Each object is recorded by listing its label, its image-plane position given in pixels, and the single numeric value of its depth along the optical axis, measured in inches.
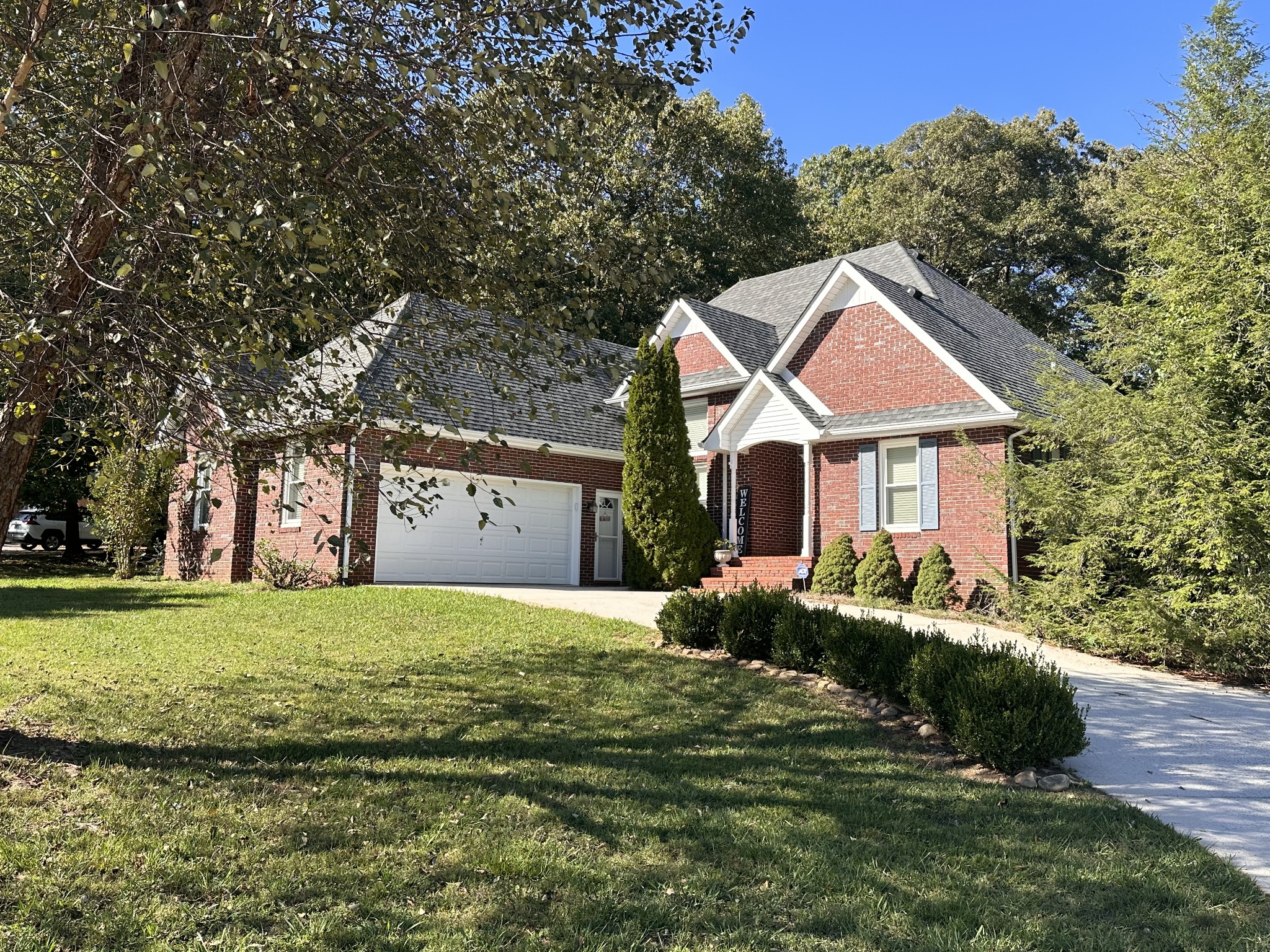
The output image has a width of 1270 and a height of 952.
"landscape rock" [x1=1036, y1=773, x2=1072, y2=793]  237.1
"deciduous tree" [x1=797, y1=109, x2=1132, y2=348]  1346.0
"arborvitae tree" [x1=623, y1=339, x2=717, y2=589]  689.0
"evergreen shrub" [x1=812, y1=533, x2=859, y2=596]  641.6
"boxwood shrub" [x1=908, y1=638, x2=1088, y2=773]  244.2
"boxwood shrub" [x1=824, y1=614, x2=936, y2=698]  297.1
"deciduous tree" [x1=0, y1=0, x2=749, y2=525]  195.6
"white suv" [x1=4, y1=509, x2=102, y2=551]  1314.0
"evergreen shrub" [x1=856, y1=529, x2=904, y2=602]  617.9
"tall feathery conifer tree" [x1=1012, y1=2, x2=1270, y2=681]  392.8
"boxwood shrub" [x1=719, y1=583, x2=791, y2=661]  361.1
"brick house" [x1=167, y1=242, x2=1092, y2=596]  633.6
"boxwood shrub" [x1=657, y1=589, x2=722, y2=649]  382.9
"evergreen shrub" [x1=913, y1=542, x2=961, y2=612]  601.0
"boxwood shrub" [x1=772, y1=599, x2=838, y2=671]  337.7
